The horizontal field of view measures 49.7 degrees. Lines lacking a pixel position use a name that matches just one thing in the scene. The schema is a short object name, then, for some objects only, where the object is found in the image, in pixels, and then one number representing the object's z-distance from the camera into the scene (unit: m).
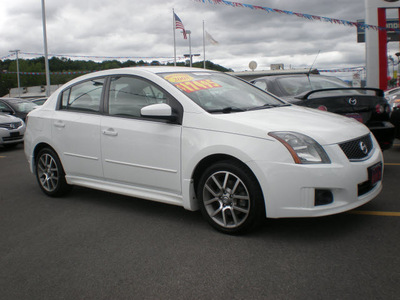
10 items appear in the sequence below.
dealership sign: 28.55
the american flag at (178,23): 28.03
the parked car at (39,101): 18.42
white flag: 33.20
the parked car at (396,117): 7.34
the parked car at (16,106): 13.88
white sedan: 3.46
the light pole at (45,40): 26.08
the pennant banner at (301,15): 8.71
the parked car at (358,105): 5.61
